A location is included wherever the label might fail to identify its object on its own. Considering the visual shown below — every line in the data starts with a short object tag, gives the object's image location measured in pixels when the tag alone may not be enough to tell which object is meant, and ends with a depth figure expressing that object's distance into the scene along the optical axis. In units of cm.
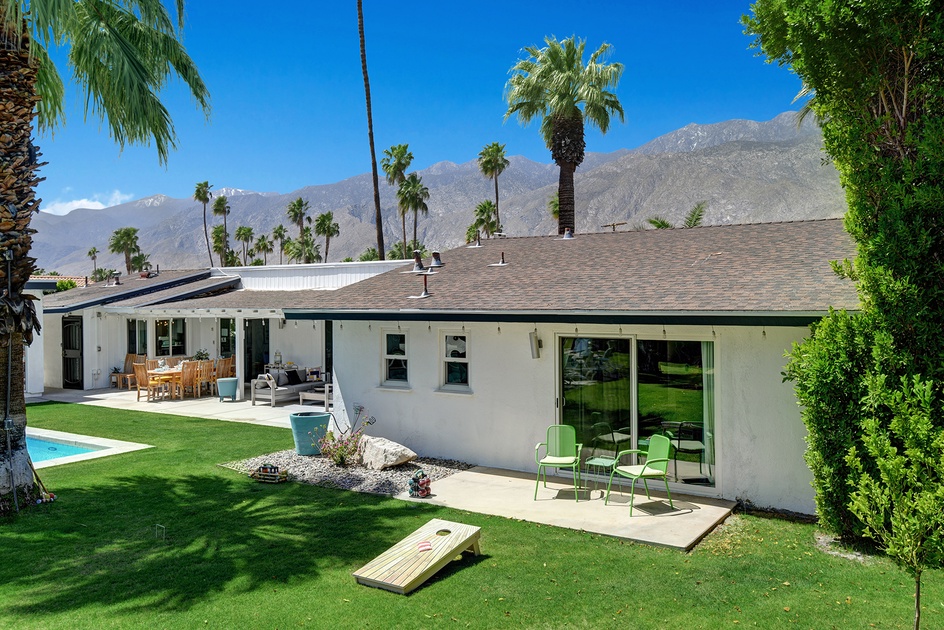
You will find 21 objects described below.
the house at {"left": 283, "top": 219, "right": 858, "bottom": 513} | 839
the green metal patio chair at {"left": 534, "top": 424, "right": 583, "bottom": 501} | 961
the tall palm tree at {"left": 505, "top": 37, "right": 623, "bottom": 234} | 2800
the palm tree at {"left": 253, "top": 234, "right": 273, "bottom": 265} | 9590
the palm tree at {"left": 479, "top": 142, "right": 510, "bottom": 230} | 5872
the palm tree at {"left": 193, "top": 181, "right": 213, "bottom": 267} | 7788
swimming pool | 1253
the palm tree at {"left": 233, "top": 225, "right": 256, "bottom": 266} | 10279
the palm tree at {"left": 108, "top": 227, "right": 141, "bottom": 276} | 8822
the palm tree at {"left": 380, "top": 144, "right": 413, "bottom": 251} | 5472
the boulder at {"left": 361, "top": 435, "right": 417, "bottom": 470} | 1064
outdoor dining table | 2003
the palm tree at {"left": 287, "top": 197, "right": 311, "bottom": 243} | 8694
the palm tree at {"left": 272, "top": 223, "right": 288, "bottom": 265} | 9962
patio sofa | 1905
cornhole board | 602
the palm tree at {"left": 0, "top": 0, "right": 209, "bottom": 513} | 865
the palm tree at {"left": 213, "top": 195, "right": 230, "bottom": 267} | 8719
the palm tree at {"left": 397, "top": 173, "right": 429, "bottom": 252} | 5731
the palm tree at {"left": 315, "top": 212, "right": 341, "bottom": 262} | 7831
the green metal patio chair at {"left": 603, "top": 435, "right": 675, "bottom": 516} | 833
